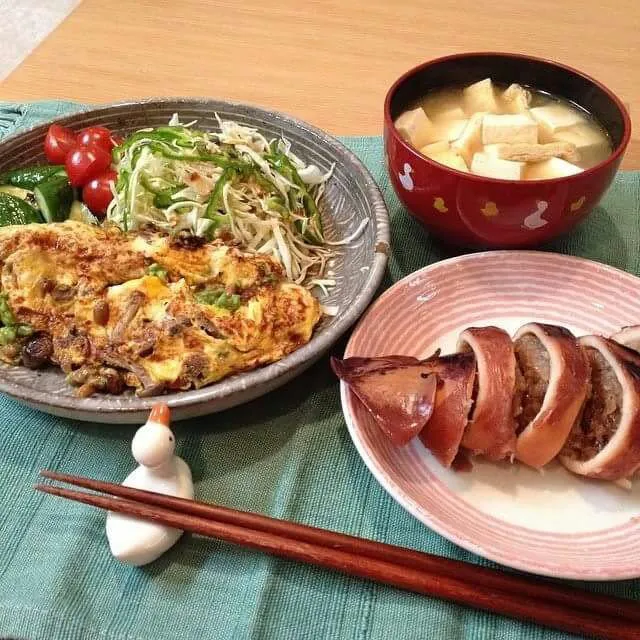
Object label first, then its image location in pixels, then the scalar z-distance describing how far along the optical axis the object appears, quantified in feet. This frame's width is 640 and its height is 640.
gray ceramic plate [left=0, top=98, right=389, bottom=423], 0.94
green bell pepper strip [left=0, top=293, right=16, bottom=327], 1.07
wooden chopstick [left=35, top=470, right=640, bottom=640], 0.81
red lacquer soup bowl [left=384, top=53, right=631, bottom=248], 1.06
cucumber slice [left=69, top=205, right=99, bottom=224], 1.32
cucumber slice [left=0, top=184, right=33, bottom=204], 1.29
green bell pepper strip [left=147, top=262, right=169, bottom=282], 1.11
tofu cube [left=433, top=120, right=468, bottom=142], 1.20
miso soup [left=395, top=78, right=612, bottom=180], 1.13
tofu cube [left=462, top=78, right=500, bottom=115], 1.24
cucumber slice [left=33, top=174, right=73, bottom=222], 1.27
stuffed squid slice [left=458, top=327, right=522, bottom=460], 0.89
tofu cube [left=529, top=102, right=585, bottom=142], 1.19
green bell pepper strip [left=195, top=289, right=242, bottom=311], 1.08
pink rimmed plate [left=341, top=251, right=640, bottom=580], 0.84
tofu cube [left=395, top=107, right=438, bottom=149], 1.19
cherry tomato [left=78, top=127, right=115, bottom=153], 1.32
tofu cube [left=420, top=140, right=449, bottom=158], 1.17
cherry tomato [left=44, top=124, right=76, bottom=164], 1.32
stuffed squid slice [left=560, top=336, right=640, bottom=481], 0.85
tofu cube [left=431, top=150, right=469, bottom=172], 1.14
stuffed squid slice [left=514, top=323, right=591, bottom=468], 0.87
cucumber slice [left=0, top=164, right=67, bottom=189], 1.30
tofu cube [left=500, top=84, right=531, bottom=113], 1.22
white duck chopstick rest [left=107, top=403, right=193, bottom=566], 0.86
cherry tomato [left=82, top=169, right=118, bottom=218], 1.30
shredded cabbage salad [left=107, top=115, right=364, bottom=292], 1.25
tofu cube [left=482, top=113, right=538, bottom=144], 1.15
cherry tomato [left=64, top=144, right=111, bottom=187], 1.29
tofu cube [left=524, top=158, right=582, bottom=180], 1.11
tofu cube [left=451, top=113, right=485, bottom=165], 1.16
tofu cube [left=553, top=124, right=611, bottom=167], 1.16
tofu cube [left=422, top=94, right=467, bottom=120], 1.24
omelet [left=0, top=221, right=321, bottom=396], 1.01
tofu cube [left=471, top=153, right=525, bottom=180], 1.10
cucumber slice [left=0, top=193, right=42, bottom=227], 1.22
